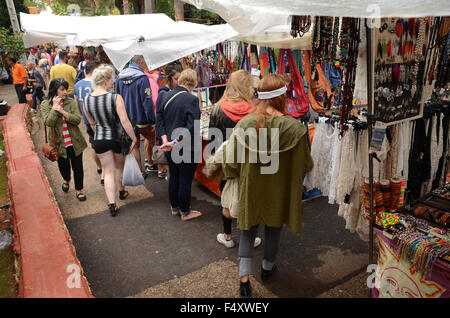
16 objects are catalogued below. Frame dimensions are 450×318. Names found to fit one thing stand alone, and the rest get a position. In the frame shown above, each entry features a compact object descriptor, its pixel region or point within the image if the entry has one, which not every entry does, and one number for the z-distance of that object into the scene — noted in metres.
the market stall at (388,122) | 2.22
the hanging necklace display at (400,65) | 2.46
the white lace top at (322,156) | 3.44
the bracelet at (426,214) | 2.51
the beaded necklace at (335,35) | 2.84
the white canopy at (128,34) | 4.73
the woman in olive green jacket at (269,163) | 2.46
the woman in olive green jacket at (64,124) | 4.32
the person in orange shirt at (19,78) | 10.19
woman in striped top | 3.94
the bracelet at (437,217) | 2.46
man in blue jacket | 4.89
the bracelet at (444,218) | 2.42
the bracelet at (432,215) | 2.48
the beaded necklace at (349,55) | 2.46
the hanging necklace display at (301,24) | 3.27
